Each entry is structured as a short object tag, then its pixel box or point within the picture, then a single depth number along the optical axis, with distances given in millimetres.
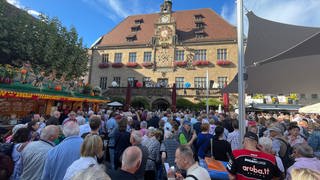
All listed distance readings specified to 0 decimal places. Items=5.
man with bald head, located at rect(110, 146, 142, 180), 1560
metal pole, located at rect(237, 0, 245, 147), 2924
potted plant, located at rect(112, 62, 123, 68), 21030
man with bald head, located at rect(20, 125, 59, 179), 2073
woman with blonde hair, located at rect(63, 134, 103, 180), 1767
